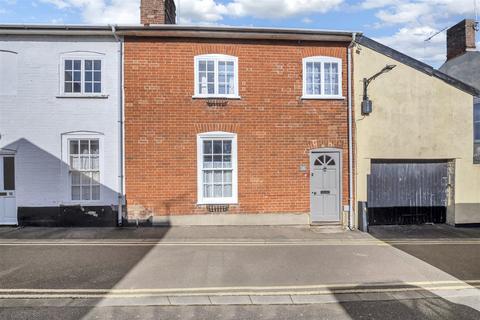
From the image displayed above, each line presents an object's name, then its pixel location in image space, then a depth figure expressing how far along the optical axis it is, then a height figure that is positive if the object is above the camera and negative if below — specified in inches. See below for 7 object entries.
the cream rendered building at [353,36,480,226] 434.0 +30.6
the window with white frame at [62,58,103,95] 414.9 +97.6
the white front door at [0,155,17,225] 412.8 -36.3
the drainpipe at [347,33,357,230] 432.8 +23.5
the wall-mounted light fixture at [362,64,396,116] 422.4 +72.3
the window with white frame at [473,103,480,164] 442.9 +34.5
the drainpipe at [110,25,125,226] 412.5 +9.9
